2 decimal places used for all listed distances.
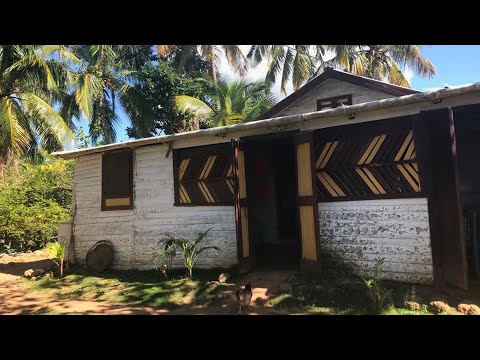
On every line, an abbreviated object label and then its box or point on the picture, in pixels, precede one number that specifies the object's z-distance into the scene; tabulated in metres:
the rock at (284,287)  5.52
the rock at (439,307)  4.35
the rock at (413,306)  4.48
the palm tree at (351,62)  17.77
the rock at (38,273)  8.26
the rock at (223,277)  6.24
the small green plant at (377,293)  4.52
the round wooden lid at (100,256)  8.16
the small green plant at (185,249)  6.79
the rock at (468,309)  4.19
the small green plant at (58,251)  8.02
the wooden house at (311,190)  5.14
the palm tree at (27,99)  12.25
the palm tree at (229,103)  16.20
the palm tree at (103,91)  16.73
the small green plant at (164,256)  7.12
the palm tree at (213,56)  19.41
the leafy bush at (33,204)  11.80
